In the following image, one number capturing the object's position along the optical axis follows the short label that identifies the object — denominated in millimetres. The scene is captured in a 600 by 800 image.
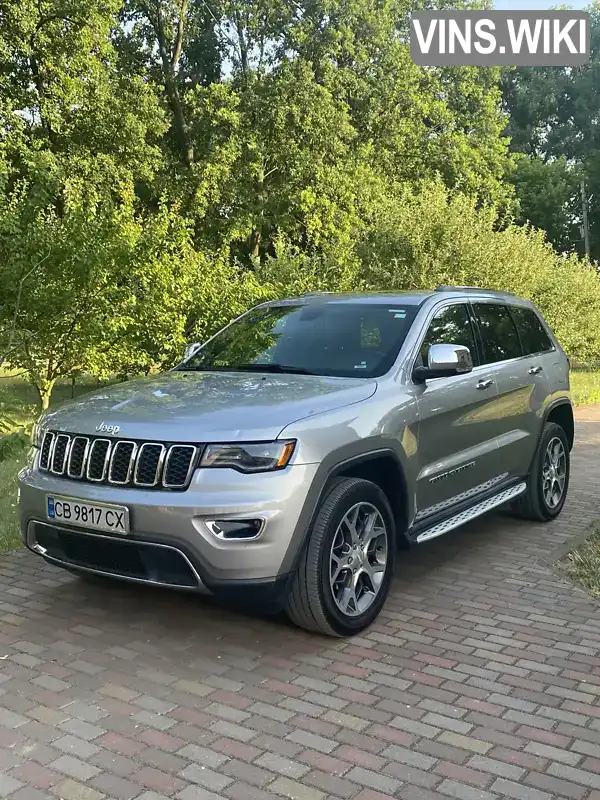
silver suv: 3633
